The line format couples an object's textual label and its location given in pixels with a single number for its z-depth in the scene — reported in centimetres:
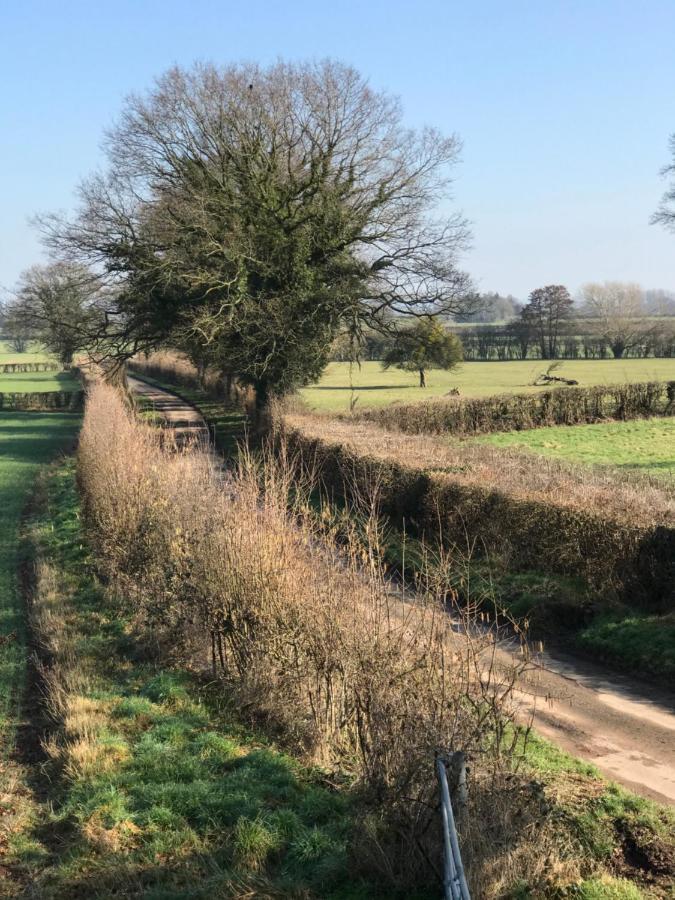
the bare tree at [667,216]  4412
